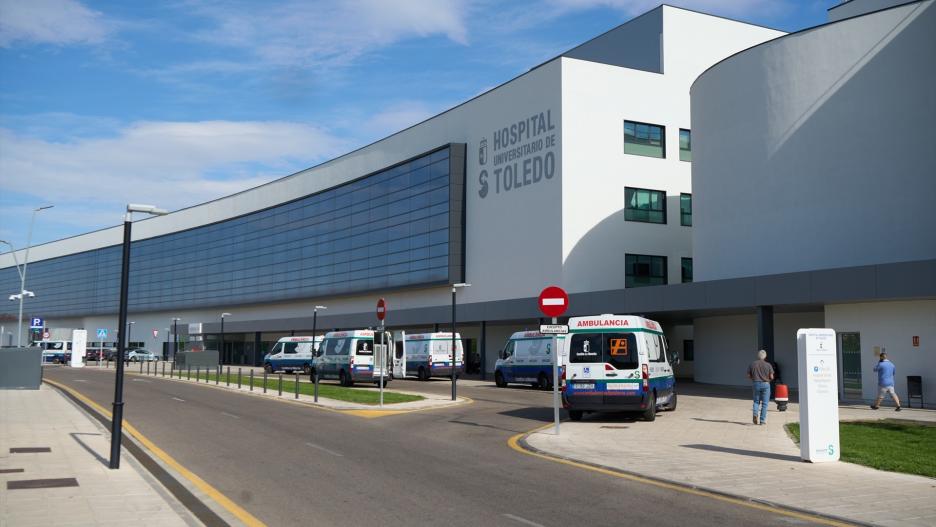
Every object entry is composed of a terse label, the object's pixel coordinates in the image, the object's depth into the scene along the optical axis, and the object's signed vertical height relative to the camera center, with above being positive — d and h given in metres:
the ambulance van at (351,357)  39.09 -0.70
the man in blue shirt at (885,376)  24.81 -0.81
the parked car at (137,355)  86.78 -1.67
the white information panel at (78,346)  65.75 -0.61
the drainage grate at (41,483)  10.41 -1.84
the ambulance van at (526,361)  36.19 -0.73
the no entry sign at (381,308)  24.22 +1.00
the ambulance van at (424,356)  44.88 -0.68
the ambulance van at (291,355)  53.22 -0.90
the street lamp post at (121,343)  12.13 -0.06
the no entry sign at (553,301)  17.47 +0.91
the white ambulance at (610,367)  20.75 -0.54
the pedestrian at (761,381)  20.44 -0.81
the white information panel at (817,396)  13.85 -0.80
